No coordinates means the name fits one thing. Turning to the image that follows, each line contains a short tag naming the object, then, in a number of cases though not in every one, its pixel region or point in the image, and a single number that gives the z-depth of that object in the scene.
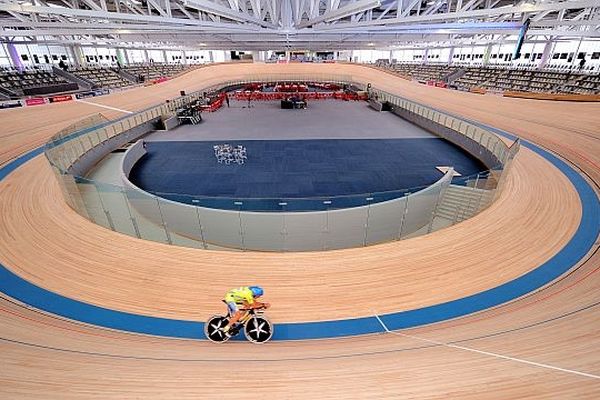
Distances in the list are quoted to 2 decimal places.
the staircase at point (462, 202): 7.38
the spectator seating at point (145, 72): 42.10
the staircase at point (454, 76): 40.65
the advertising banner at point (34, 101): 17.81
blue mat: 11.24
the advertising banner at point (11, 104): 17.21
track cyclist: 3.47
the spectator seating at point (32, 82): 25.72
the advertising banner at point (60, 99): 19.38
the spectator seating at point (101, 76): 35.09
